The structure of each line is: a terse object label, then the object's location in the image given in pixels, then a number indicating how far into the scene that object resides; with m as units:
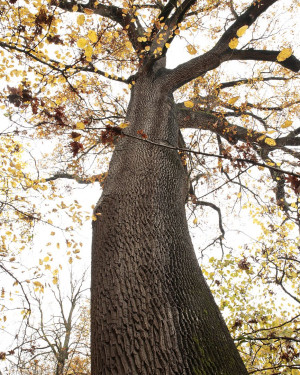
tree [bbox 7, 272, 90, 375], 9.05
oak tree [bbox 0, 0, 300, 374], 1.30
